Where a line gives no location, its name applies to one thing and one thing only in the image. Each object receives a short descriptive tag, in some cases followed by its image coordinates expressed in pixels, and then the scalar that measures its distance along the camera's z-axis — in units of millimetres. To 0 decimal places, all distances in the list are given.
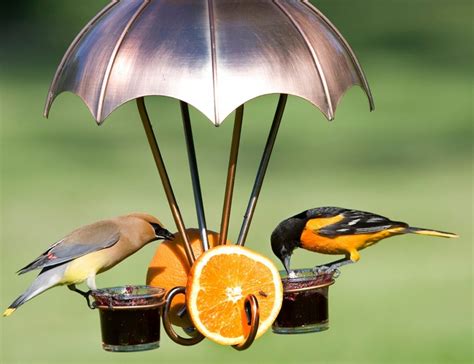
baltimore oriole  8641
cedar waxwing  7711
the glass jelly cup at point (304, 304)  7492
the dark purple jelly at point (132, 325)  7219
